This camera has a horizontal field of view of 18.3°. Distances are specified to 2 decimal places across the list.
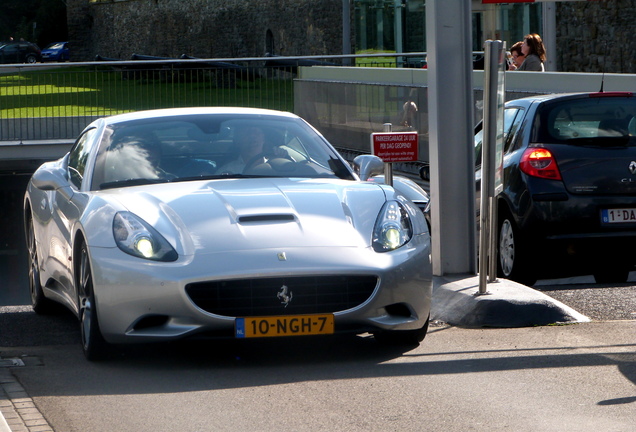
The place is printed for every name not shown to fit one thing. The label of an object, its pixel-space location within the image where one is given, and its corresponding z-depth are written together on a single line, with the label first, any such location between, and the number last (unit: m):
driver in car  11.67
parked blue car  139.35
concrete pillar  13.95
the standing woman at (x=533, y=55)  26.03
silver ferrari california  9.84
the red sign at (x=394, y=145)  16.45
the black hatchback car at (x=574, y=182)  15.01
